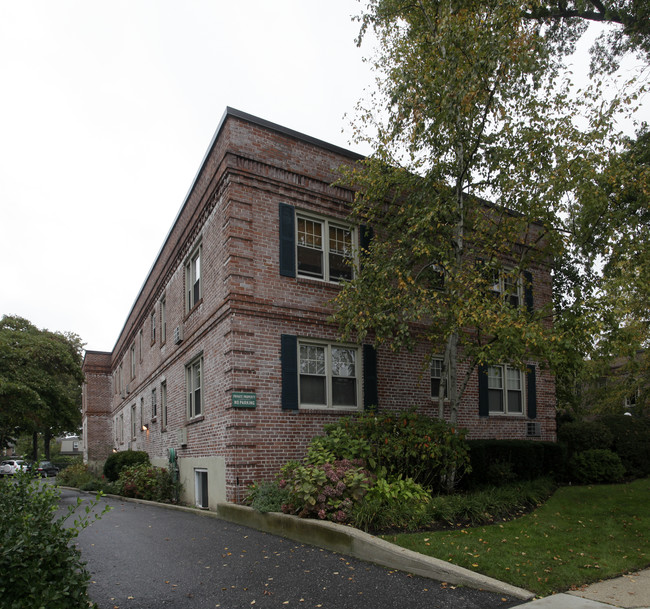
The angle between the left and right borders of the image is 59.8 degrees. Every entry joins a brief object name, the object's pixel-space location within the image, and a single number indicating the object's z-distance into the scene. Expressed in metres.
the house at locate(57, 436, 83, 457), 84.50
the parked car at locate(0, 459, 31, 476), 45.81
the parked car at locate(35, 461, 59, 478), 43.84
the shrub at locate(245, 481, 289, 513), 9.43
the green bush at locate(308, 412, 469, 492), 9.84
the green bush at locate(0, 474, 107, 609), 4.29
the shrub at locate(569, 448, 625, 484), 14.82
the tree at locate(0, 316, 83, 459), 24.84
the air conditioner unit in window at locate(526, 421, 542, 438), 16.17
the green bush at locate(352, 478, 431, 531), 8.10
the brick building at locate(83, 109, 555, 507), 11.45
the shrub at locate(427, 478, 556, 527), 8.69
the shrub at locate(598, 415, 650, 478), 16.28
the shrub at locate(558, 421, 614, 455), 16.00
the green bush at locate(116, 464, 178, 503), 14.93
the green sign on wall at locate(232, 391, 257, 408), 11.04
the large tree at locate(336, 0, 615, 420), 9.95
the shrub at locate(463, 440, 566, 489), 11.73
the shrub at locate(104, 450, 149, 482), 18.12
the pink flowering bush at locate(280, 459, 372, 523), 8.38
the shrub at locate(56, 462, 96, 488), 23.06
